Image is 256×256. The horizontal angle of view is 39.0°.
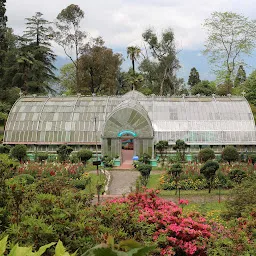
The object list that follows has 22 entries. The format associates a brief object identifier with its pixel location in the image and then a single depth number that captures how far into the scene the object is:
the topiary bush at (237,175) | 18.38
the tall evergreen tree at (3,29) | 38.03
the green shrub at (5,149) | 26.15
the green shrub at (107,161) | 25.08
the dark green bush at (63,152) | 24.94
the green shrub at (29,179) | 14.83
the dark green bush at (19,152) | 24.53
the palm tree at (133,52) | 49.72
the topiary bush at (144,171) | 18.89
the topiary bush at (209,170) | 17.73
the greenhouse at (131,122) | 27.00
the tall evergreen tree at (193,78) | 66.75
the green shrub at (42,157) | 25.22
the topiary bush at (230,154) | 23.67
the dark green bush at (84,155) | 24.11
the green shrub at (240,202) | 11.37
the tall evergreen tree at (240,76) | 45.75
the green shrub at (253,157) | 23.66
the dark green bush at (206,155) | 24.12
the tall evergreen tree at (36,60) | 40.88
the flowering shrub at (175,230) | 7.74
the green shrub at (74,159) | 24.19
